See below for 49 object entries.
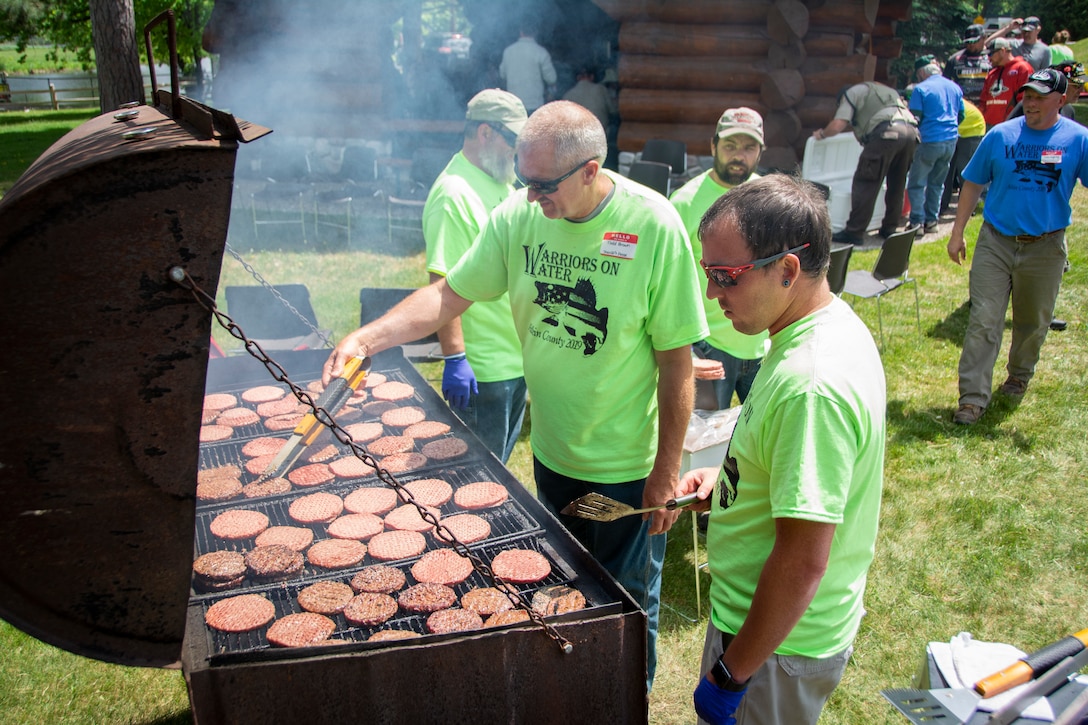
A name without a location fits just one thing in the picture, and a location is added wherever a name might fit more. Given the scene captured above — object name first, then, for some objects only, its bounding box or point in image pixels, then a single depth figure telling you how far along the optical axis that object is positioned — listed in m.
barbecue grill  1.77
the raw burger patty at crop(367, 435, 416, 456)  3.80
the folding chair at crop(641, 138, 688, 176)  11.10
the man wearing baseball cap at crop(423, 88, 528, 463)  4.11
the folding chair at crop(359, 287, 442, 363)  5.94
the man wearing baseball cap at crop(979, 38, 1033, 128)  12.36
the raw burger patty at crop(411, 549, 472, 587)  2.87
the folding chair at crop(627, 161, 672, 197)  10.09
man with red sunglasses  1.86
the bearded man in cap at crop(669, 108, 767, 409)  4.68
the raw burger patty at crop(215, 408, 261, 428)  4.13
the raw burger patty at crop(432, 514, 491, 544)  3.06
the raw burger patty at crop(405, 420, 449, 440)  3.98
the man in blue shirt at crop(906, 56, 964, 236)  11.21
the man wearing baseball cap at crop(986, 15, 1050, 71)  13.20
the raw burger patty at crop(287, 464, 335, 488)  3.54
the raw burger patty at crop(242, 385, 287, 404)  4.45
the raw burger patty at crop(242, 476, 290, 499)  3.42
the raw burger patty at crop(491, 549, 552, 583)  2.77
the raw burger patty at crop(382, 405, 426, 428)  4.11
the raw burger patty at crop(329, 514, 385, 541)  3.15
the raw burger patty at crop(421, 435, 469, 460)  3.71
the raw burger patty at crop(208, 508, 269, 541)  3.09
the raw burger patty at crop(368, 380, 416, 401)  4.42
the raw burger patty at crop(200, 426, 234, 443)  3.95
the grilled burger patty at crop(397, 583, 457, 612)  2.69
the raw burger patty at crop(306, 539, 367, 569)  2.94
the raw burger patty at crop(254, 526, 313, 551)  3.04
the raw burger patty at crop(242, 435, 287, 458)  3.77
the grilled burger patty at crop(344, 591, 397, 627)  2.62
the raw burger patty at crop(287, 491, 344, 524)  3.25
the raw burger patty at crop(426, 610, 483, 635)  2.58
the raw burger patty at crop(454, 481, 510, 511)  3.28
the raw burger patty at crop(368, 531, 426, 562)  3.01
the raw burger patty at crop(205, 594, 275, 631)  2.55
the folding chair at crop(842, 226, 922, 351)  7.55
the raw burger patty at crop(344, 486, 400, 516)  3.35
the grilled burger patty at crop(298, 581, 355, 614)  2.67
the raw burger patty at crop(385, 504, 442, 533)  3.22
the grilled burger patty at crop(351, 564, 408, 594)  2.77
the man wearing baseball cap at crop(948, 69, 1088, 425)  5.89
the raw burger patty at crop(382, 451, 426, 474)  3.61
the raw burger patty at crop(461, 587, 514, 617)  2.70
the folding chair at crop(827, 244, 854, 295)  6.78
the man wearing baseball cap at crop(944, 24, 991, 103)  15.49
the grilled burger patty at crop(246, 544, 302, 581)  2.83
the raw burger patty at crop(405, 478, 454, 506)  3.30
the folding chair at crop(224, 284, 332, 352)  6.05
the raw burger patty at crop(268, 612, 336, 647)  2.50
